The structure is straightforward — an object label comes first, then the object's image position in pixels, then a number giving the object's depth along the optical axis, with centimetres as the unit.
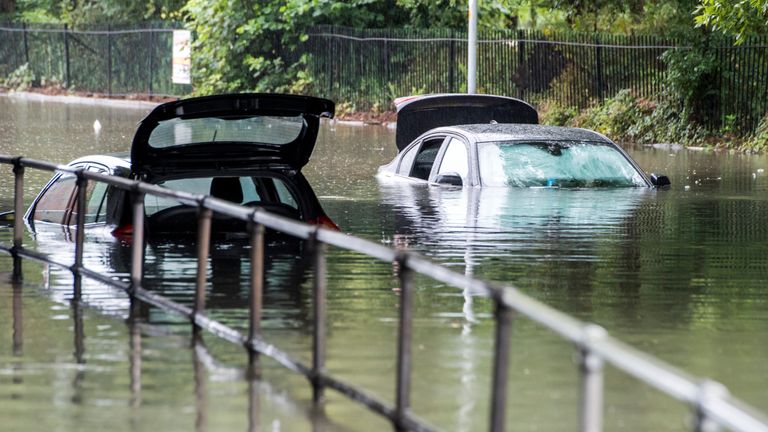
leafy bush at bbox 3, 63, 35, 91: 5766
